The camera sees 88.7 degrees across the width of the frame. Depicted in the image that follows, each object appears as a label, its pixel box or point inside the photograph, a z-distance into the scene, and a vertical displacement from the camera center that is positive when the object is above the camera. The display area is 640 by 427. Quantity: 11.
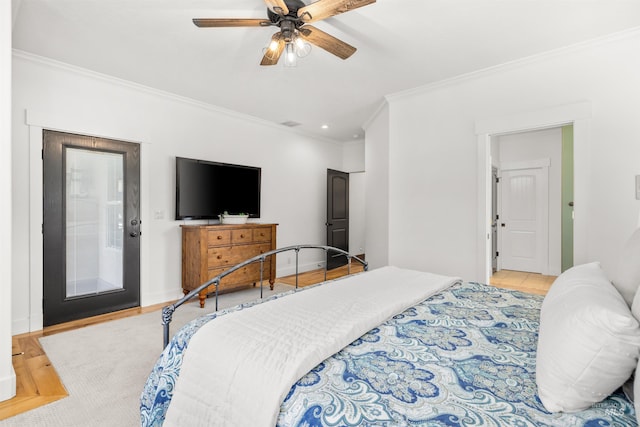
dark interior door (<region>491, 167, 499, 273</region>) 5.82 -0.18
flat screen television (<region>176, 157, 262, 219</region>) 4.16 +0.31
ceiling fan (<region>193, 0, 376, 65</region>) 1.98 +1.23
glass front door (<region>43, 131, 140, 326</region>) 3.28 -0.15
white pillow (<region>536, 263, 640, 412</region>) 0.85 -0.39
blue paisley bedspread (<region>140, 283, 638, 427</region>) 0.86 -0.53
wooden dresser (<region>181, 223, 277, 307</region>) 3.96 -0.52
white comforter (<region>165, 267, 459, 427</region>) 1.02 -0.49
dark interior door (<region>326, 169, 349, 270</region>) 6.16 -0.05
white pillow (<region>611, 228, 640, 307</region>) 1.21 -0.23
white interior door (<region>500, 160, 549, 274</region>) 5.71 -0.16
